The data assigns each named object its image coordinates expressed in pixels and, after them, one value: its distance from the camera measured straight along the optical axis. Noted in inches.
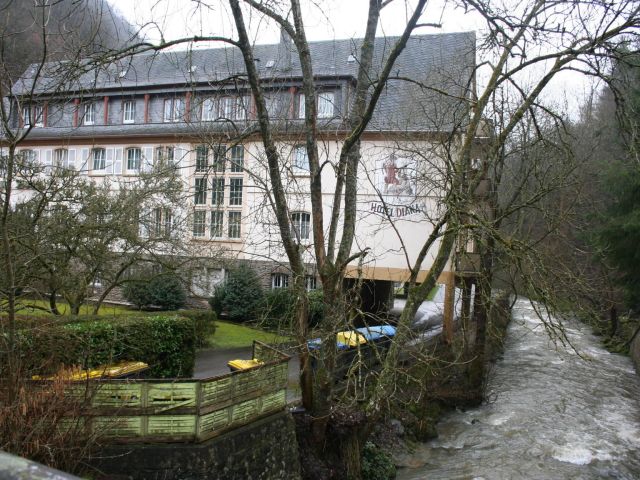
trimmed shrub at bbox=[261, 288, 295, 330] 415.2
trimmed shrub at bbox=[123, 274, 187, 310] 872.9
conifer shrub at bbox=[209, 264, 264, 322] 892.8
